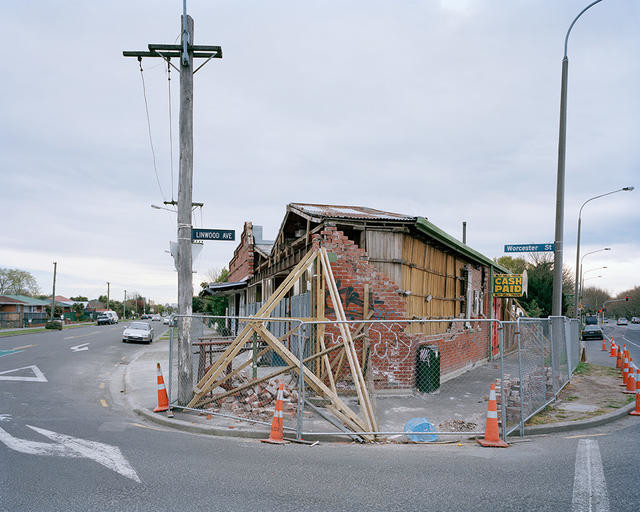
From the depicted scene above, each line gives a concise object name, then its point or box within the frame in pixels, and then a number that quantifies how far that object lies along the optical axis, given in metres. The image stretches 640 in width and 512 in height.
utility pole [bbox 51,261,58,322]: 61.51
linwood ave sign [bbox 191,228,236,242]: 9.88
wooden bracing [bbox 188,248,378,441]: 7.64
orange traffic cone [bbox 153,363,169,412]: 9.02
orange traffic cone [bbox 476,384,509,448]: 6.87
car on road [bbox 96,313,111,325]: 63.56
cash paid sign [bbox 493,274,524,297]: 20.20
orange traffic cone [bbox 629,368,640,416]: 9.11
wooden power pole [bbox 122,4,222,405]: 9.44
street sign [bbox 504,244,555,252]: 12.37
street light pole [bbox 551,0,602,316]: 12.25
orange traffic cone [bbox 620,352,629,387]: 12.28
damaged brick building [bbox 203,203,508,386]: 10.82
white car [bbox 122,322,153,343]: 28.67
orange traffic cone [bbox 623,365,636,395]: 11.54
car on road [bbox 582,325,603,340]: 40.22
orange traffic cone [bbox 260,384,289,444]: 7.02
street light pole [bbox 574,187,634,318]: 29.38
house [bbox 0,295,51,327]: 47.12
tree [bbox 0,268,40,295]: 94.86
